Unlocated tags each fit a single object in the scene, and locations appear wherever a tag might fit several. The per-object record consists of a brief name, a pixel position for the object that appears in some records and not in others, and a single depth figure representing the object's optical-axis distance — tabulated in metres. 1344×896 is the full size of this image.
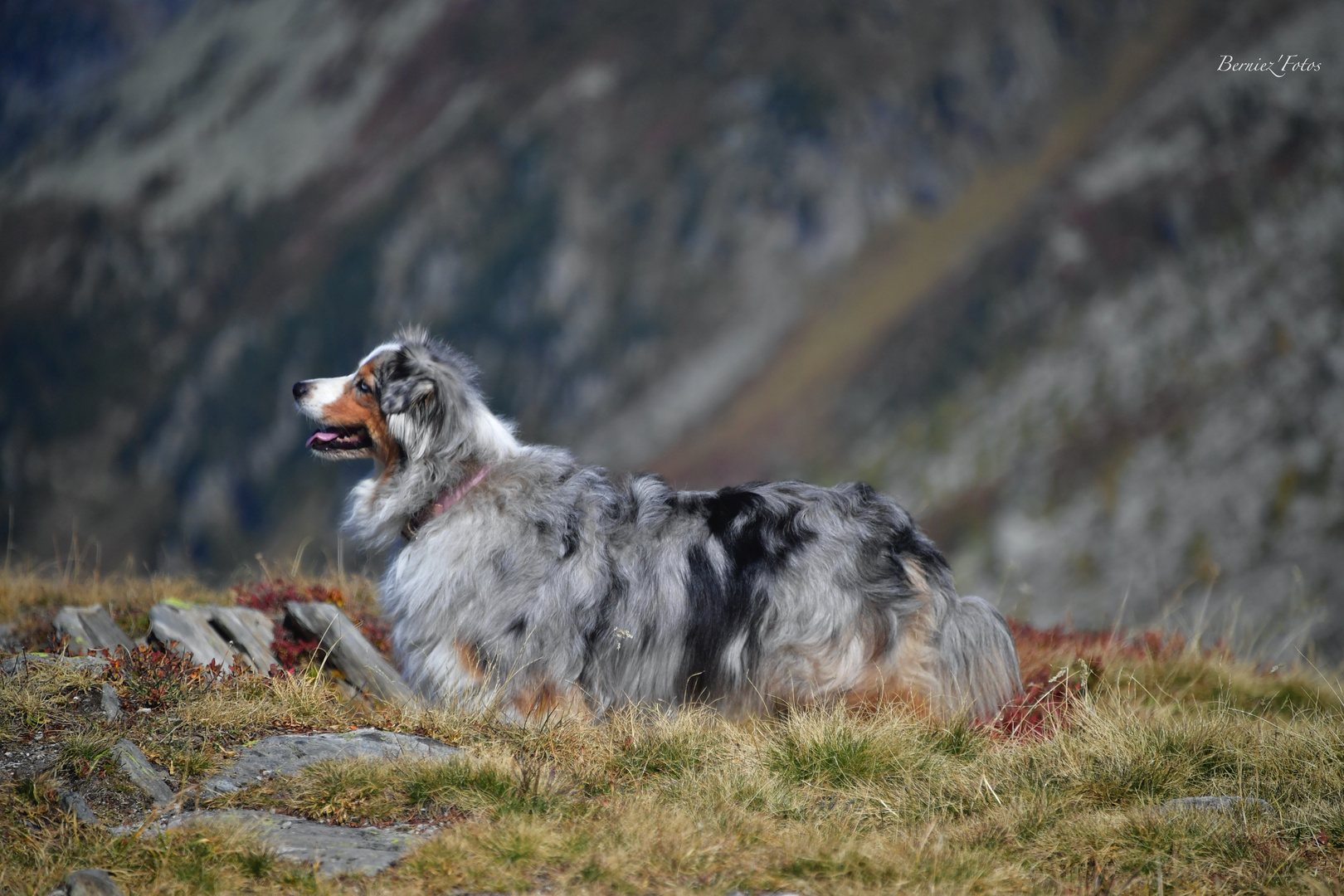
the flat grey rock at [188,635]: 15.63
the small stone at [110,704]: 12.36
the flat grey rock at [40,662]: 13.24
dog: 14.45
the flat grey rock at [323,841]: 9.95
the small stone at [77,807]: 10.37
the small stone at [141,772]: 10.95
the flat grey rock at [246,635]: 16.67
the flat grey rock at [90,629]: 16.81
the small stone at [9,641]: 16.83
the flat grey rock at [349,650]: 16.43
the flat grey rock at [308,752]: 11.52
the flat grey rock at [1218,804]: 11.43
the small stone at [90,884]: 9.12
